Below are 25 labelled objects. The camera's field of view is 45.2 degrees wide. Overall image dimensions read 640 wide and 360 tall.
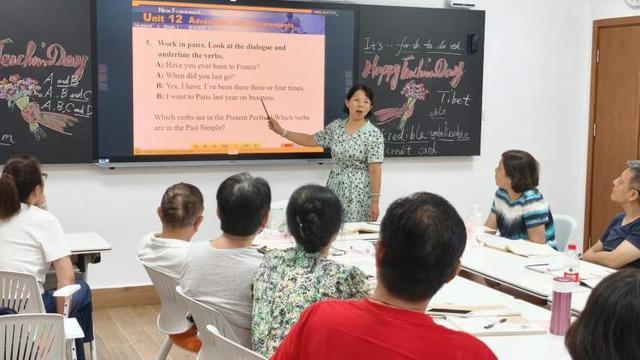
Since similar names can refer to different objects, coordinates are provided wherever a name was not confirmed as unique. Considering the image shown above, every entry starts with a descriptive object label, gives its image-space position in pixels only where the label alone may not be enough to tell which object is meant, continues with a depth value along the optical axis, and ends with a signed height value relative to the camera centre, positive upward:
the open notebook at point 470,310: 2.65 -0.67
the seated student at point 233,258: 2.58 -0.48
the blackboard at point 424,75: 5.85 +0.34
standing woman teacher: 5.21 -0.28
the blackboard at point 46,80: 4.87 +0.21
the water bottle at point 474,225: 4.04 -0.56
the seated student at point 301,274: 2.19 -0.46
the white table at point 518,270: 3.01 -0.66
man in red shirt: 1.51 -0.39
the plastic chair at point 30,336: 2.40 -0.71
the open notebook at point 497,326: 2.47 -0.68
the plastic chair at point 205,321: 2.53 -0.69
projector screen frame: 5.08 -0.28
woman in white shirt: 3.19 -0.50
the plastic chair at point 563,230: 4.55 -0.65
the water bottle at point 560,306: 2.44 -0.59
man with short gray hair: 3.54 -0.53
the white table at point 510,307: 2.30 -0.68
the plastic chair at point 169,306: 3.12 -0.79
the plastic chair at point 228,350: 2.04 -0.64
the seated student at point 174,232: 3.13 -0.49
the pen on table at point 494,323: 2.51 -0.68
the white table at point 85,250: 3.85 -0.68
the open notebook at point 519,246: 3.72 -0.63
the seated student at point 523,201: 4.09 -0.44
